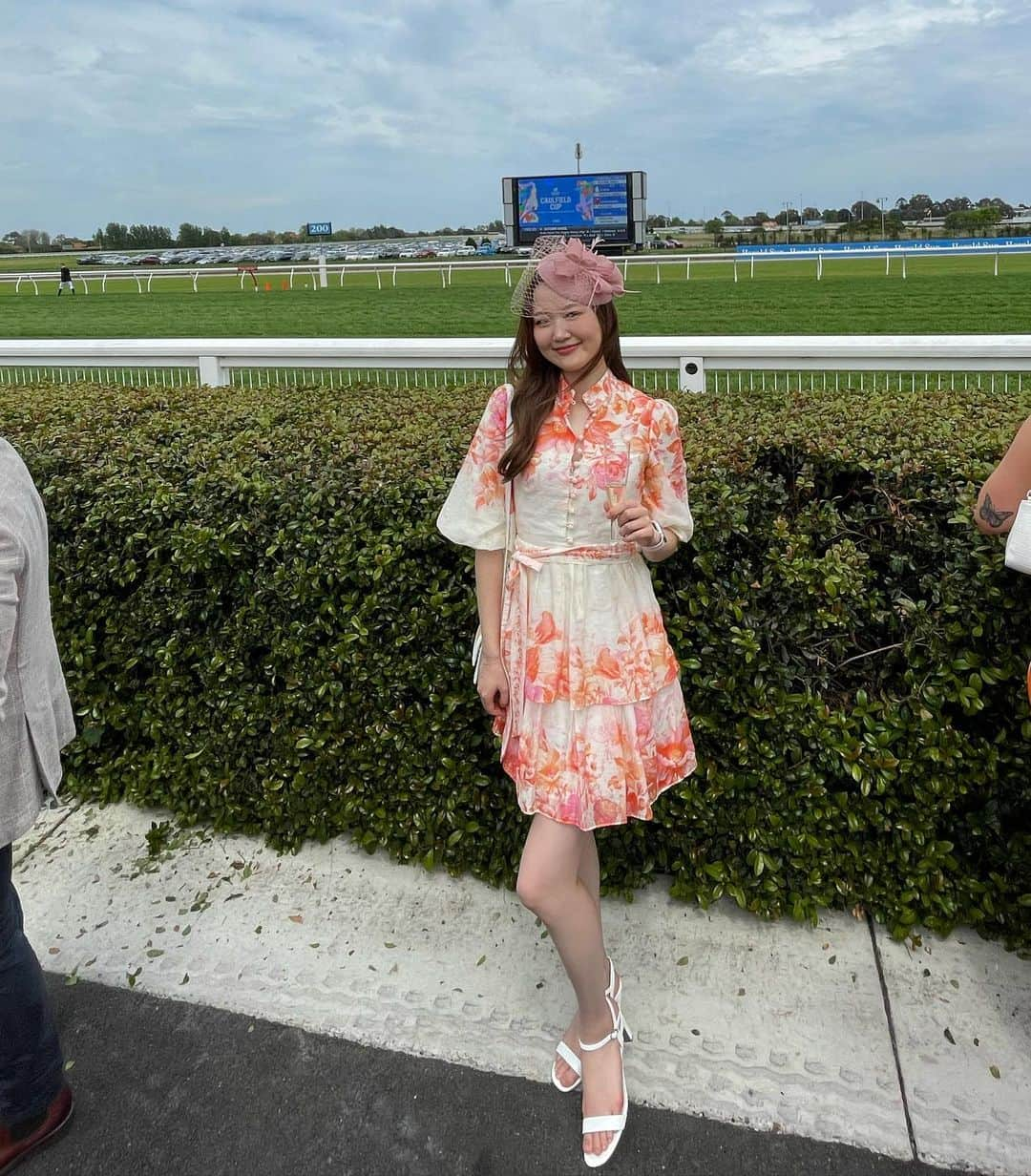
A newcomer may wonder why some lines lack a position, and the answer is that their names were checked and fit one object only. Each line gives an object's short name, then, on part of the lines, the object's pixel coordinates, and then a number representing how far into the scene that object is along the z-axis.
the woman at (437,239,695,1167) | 2.34
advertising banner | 34.63
